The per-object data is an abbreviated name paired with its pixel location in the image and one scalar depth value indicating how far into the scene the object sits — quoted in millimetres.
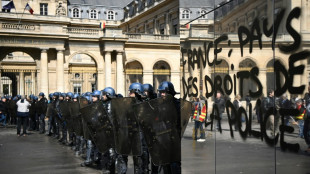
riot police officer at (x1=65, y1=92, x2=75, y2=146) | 11925
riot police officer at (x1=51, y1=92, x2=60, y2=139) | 15797
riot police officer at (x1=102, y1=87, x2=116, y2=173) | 7785
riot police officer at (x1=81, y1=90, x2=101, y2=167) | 8945
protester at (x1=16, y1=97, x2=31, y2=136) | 17297
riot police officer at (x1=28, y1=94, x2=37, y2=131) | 20141
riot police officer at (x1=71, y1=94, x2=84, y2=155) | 10397
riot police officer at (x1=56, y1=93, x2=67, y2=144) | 14398
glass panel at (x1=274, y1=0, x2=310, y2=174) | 2602
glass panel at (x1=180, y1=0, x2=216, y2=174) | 4129
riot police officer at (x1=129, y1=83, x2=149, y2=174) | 6398
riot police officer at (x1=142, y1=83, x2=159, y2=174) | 6859
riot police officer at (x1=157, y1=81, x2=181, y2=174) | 5027
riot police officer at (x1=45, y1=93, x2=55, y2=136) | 16819
